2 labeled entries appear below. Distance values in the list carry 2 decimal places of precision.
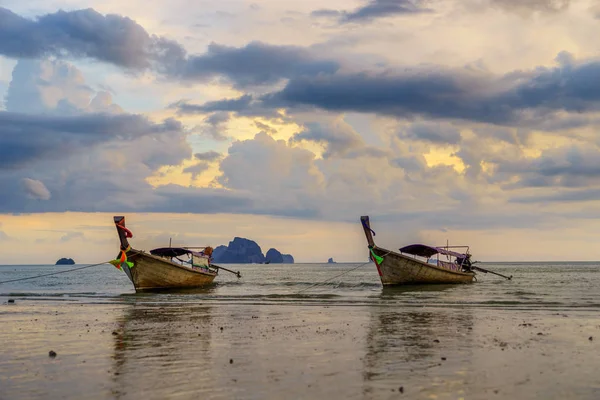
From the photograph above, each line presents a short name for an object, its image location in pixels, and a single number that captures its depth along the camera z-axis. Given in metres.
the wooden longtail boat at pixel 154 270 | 45.47
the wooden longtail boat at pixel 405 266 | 52.50
